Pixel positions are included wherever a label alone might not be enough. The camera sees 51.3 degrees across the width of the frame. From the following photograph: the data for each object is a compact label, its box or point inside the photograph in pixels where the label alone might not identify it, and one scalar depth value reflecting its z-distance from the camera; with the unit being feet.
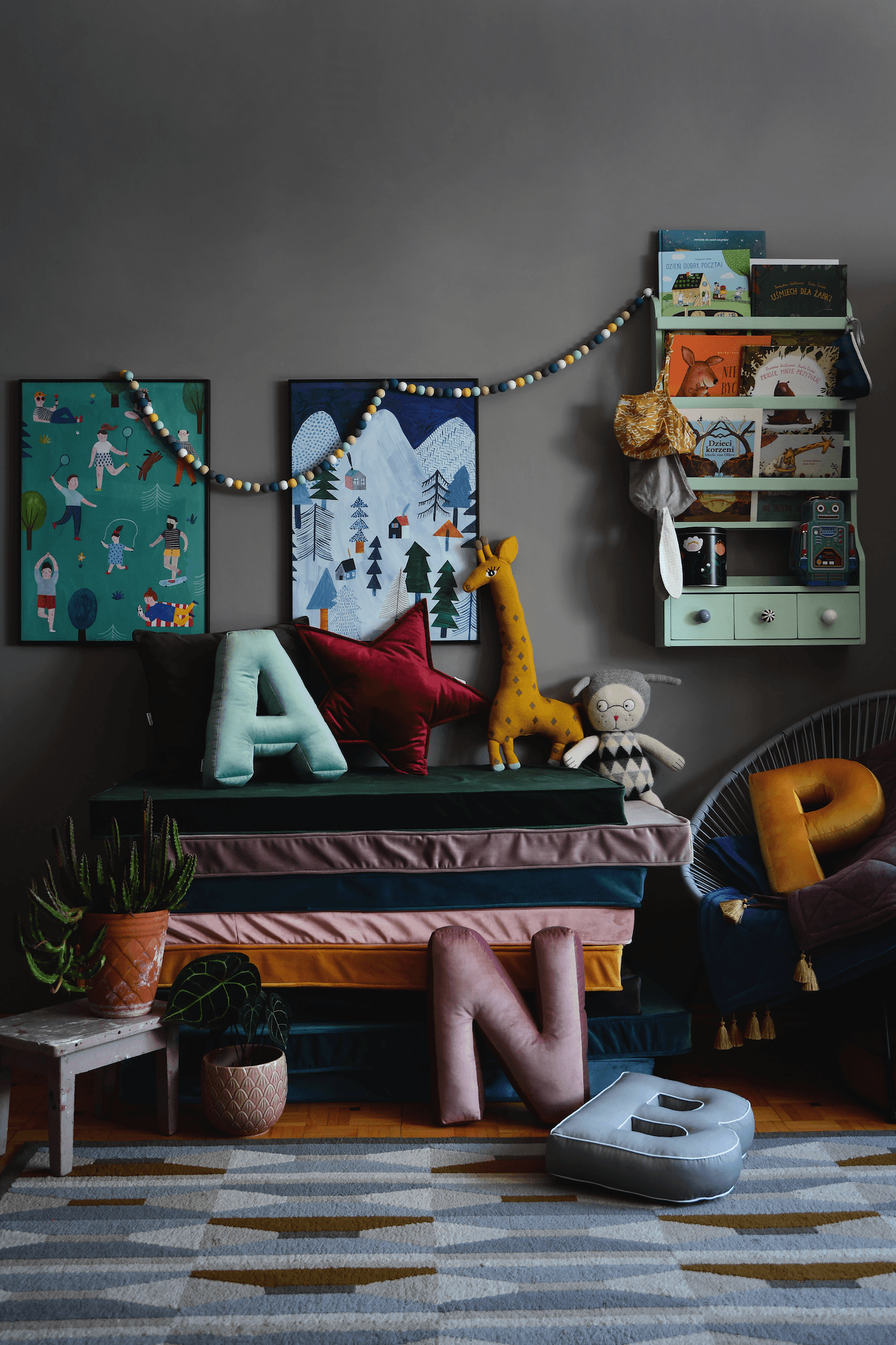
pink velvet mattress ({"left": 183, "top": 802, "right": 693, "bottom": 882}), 6.94
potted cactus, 6.22
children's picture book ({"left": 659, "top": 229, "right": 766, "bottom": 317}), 8.78
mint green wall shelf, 8.55
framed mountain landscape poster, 8.68
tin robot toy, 8.54
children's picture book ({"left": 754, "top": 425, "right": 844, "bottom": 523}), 8.77
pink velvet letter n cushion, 6.46
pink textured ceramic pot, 6.34
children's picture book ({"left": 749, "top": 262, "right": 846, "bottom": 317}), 8.75
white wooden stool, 5.81
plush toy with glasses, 8.40
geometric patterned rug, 4.51
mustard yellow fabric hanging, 8.35
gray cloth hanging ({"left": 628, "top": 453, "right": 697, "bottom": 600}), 8.43
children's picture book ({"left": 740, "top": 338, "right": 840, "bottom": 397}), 8.75
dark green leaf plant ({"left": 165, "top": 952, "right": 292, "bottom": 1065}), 6.27
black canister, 8.52
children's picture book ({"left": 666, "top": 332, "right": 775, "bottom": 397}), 8.72
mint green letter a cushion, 7.47
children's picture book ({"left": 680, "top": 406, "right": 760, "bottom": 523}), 8.67
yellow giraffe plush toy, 8.46
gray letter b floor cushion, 5.43
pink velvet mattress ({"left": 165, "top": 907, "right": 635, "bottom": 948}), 6.95
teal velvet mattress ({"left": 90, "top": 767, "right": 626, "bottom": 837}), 6.98
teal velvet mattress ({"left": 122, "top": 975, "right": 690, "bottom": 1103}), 6.91
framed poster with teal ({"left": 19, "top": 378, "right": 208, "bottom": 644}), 8.61
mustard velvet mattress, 6.92
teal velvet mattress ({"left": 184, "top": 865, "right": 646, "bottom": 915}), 6.98
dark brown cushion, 7.91
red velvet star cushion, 8.14
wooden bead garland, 8.58
